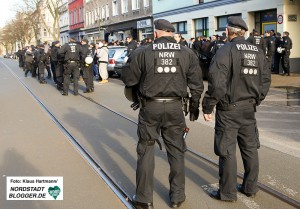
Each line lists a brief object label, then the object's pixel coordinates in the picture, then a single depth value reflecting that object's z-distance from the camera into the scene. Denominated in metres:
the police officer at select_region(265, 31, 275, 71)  16.16
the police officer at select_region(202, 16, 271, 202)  4.28
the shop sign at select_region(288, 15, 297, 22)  17.70
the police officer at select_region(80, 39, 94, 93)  14.66
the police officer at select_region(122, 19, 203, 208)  4.23
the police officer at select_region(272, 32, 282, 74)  16.97
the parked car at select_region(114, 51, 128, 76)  19.37
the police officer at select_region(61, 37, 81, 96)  13.89
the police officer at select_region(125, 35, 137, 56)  18.16
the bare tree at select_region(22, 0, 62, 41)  43.52
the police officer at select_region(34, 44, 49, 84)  19.97
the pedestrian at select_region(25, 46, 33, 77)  24.03
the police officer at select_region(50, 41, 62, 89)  16.00
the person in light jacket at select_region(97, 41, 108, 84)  17.84
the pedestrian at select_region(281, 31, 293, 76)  16.50
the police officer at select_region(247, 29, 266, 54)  14.95
